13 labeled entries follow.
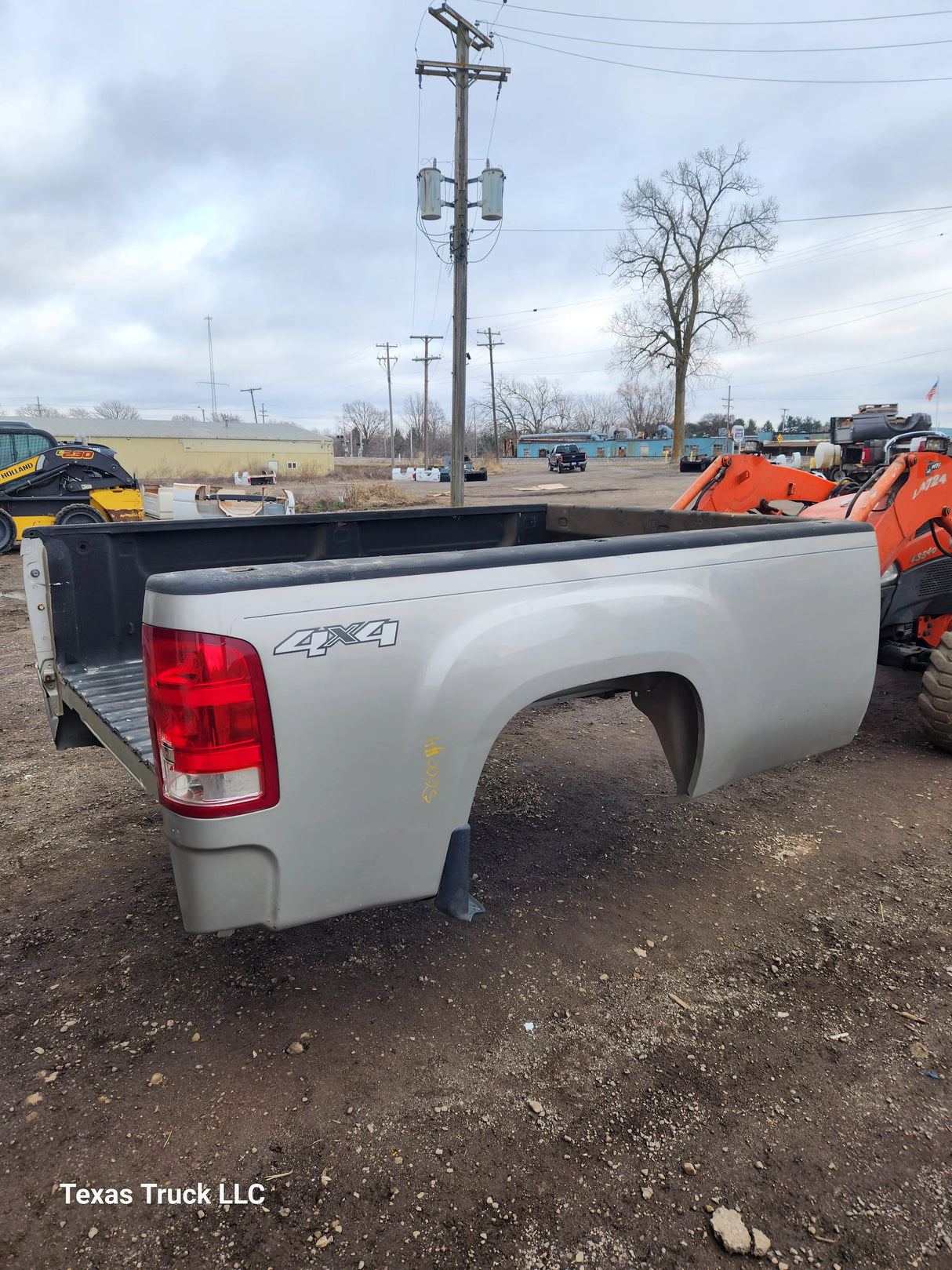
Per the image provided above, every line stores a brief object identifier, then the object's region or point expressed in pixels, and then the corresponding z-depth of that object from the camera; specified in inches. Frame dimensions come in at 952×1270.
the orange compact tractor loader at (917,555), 192.4
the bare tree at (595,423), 4429.1
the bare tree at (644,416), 4190.2
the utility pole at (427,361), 2476.6
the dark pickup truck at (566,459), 1866.4
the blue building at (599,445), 3262.8
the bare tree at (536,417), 3929.6
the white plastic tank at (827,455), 341.7
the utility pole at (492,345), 2989.7
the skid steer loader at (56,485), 627.2
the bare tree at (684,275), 1904.5
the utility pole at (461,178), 673.0
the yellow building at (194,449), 2859.3
